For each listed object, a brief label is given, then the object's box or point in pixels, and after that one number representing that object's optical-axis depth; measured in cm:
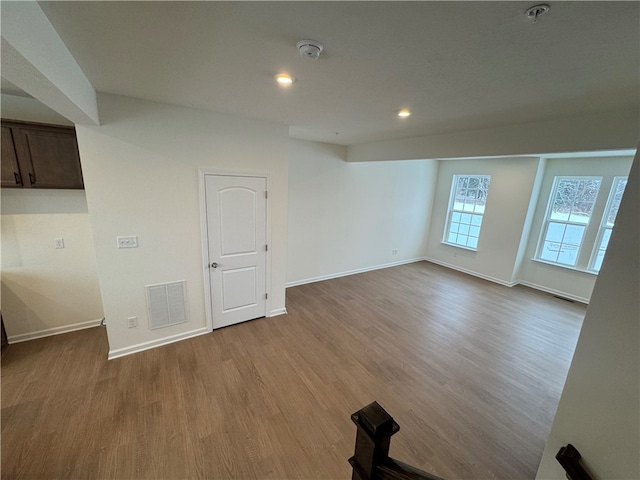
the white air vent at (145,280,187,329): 285
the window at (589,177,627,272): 423
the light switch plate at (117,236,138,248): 259
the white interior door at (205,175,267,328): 302
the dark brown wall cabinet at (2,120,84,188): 240
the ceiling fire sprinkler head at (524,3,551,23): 95
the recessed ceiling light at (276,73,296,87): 175
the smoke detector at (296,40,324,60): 130
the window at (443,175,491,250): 578
